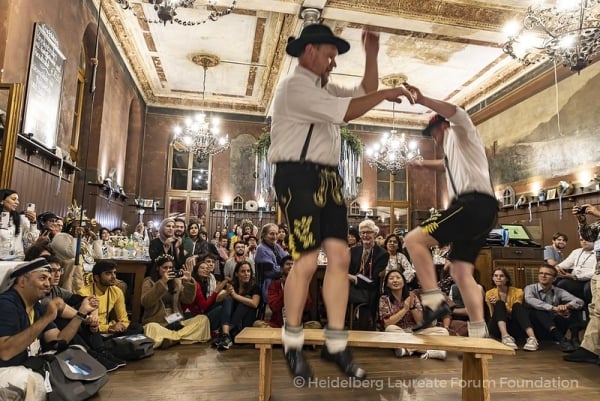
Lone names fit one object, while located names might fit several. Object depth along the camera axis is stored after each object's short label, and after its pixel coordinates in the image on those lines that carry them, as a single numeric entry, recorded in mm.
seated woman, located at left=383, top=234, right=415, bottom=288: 4848
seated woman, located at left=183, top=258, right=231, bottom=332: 4305
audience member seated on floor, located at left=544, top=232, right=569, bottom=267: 5378
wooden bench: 2105
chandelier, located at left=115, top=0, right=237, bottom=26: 4016
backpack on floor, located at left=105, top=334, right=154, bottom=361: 3264
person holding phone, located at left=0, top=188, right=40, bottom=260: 3301
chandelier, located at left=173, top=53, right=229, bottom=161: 8742
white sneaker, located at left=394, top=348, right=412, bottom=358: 3584
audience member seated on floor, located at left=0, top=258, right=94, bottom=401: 2154
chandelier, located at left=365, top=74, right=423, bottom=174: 9008
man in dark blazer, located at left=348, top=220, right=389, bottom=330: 4371
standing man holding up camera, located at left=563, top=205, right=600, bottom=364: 3588
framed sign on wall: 4738
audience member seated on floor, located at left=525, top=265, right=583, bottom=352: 4309
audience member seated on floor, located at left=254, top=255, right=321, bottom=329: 4186
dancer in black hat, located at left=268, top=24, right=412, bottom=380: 1746
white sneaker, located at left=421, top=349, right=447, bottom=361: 3525
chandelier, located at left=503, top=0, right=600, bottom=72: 4100
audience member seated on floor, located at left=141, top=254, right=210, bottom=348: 3854
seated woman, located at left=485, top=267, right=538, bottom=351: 4209
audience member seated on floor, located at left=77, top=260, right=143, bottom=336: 3545
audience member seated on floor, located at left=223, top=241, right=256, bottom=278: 5094
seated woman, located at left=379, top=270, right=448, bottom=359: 3988
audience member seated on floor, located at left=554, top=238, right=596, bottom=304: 4621
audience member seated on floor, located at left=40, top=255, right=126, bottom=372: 2969
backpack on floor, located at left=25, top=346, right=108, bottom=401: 2344
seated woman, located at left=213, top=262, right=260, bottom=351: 4142
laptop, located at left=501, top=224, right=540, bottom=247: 5957
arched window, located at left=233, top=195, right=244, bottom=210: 11635
